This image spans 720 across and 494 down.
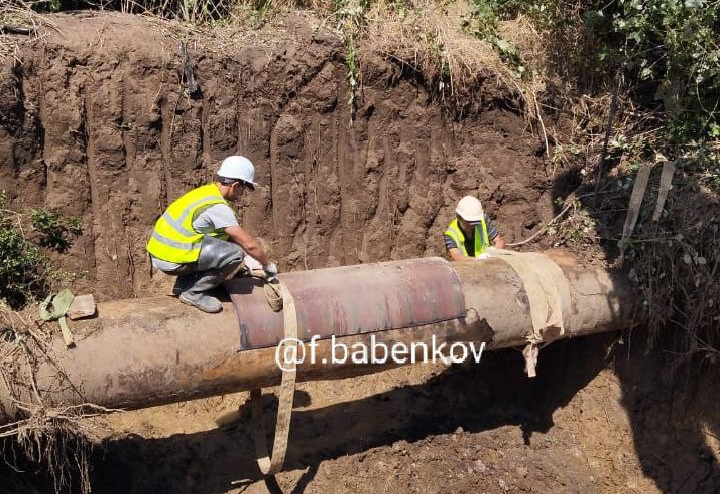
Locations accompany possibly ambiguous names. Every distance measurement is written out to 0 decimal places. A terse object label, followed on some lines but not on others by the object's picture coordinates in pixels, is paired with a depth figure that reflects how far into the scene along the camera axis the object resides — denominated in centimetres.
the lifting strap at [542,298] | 559
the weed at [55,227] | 585
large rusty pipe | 442
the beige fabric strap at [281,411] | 475
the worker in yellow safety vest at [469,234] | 626
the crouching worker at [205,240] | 458
